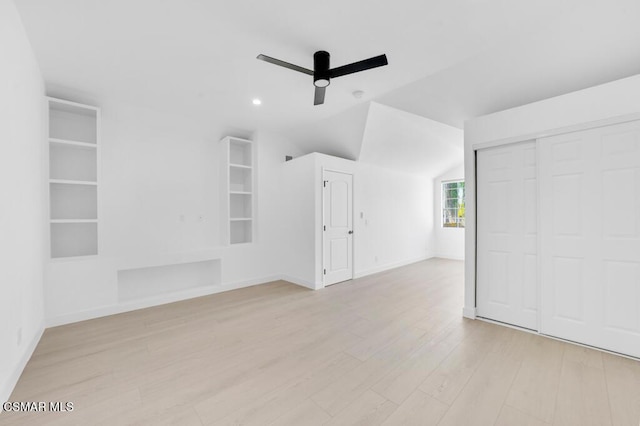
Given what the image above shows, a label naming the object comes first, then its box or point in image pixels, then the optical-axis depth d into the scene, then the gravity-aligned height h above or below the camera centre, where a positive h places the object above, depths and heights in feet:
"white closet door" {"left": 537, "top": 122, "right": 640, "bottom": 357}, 7.60 -0.81
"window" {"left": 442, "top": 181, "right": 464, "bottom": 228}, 24.00 +0.62
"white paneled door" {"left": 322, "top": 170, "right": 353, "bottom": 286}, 15.64 -0.98
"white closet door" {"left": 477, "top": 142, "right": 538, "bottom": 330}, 9.40 -0.90
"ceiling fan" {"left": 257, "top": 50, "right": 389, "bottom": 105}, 7.17 +4.14
